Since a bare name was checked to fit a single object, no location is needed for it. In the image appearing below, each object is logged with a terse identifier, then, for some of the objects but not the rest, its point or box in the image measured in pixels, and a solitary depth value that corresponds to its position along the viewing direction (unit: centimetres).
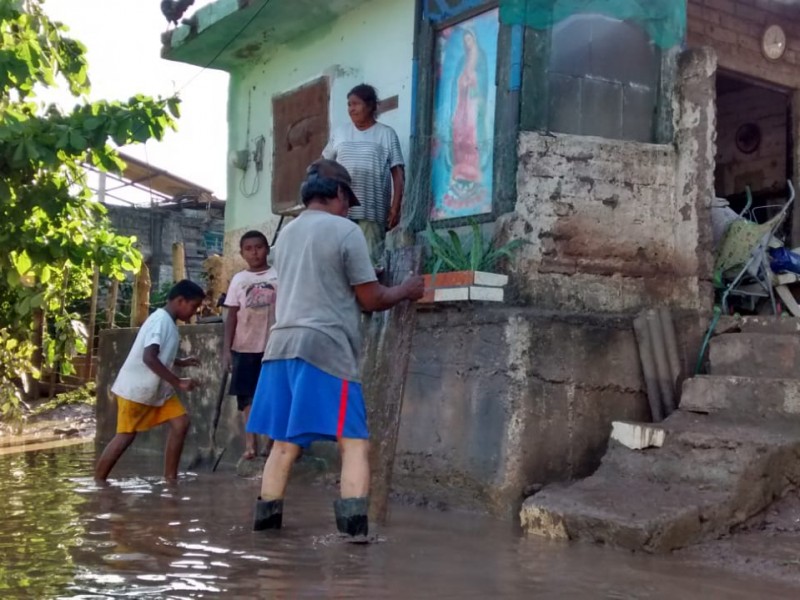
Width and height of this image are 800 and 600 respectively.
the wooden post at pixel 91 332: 1387
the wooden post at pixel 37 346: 1242
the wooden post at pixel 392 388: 446
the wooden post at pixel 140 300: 1119
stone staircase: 412
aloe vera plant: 540
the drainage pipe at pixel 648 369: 531
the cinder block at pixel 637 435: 477
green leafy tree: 684
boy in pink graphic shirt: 628
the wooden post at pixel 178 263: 1160
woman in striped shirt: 598
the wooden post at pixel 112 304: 1377
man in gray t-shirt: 388
